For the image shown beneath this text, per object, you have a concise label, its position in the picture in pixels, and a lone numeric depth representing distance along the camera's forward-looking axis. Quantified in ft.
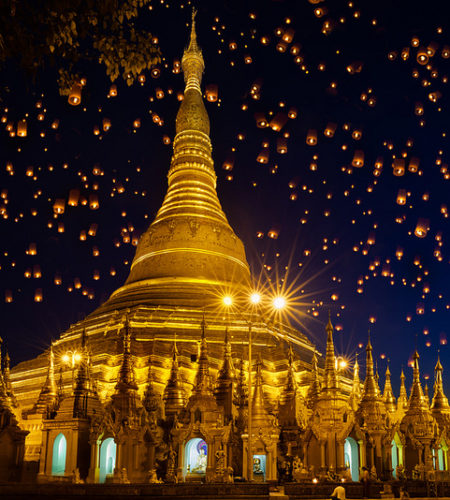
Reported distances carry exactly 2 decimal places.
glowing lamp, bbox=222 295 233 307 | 83.00
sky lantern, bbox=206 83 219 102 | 108.37
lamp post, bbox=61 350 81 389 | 130.29
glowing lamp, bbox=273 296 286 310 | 78.12
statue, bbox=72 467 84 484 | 86.28
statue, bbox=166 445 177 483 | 88.99
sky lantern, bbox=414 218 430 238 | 115.03
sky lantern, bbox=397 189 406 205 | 116.78
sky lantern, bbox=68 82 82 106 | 66.02
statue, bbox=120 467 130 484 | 83.61
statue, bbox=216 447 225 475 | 85.90
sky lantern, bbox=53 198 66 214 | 117.60
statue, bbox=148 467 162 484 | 85.20
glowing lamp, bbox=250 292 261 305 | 78.37
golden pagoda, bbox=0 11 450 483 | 91.61
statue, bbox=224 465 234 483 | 81.61
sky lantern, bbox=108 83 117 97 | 86.07
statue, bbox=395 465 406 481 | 94.19
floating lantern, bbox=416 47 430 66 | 96.48
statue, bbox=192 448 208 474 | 93.97
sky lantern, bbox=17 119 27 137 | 78.79
